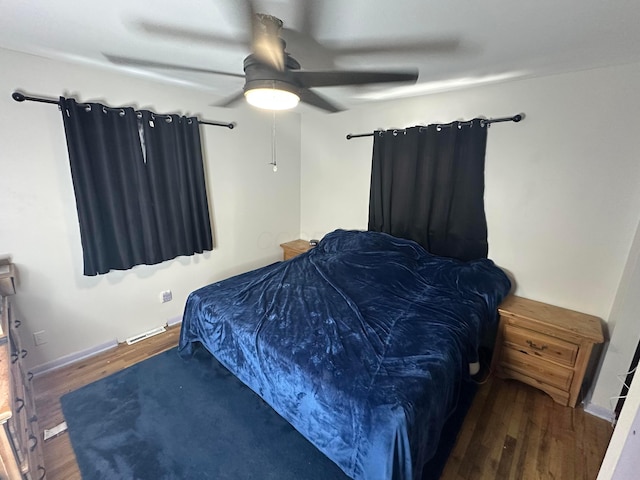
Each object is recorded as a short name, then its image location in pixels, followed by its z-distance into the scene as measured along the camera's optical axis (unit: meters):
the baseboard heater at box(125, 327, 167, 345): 2.61
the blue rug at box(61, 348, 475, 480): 1.54
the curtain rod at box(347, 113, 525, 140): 2.19
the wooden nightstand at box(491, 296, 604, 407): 1.88
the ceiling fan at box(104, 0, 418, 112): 1.23
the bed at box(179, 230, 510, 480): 1.29
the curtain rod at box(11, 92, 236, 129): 1.81
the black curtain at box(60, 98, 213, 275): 2.10
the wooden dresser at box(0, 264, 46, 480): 0.99
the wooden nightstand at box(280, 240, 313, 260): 3.59
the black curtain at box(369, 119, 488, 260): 2.47
